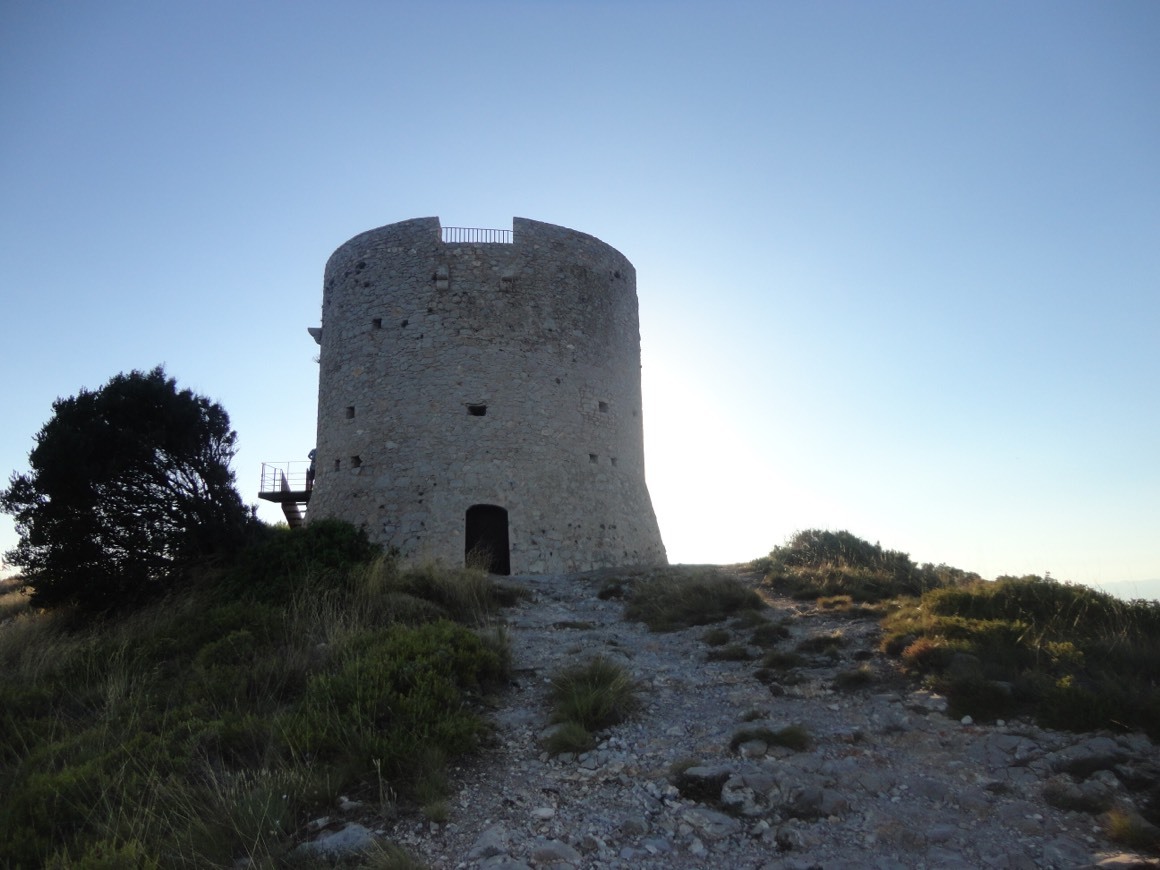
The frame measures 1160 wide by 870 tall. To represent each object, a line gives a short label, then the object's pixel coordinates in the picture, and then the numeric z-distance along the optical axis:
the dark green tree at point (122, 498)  10.96
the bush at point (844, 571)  10.10
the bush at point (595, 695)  5.86
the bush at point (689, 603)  9.33
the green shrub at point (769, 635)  8.05
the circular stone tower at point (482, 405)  13.95
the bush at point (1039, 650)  5.38
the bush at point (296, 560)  10.20
